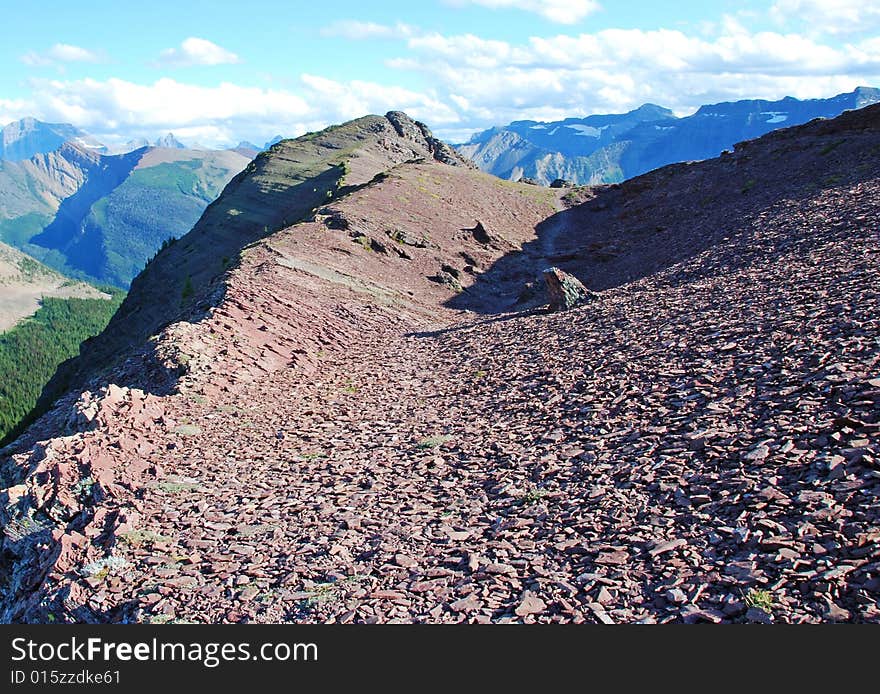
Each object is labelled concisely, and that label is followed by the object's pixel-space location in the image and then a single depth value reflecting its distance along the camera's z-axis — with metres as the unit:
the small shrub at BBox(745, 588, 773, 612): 5.96
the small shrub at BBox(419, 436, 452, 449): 12.54
